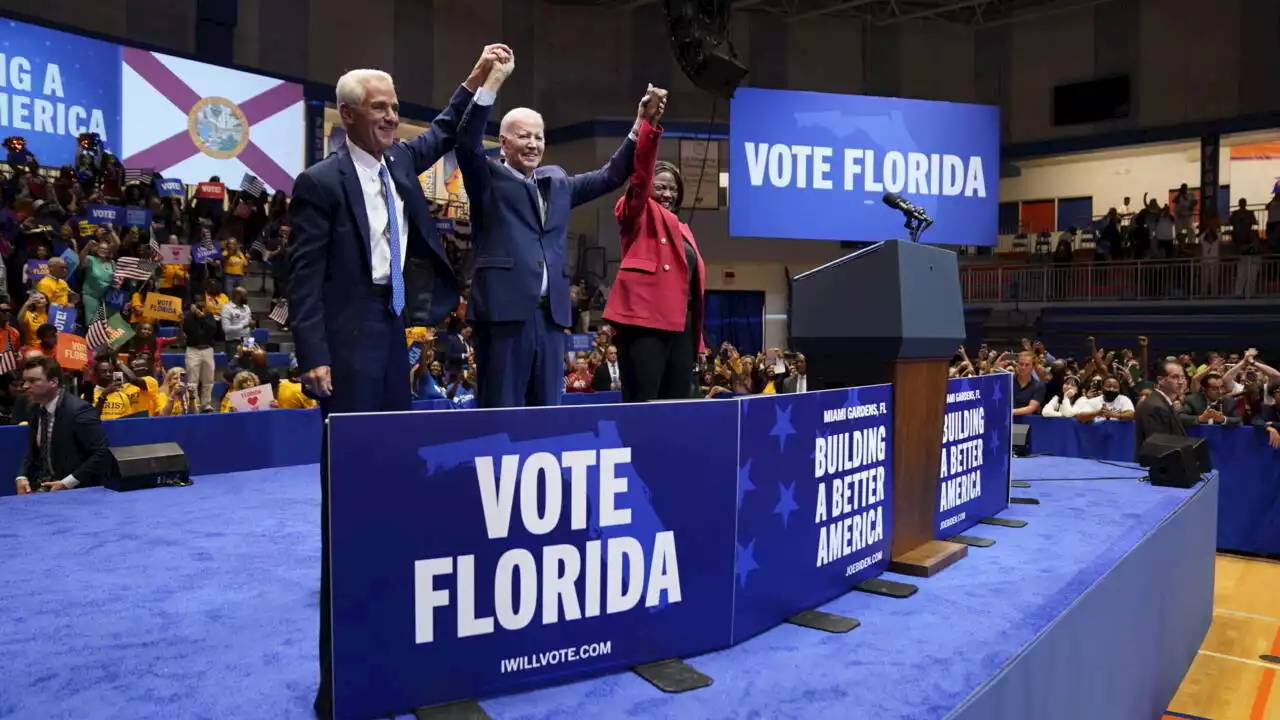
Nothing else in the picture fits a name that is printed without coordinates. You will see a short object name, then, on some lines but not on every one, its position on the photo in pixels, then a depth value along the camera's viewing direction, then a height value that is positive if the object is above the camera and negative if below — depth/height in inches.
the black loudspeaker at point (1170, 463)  161.5 -22.1
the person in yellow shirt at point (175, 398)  248.1 -18.3
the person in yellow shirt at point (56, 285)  314.5 +17.5
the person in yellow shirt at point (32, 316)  290.0 +6.1
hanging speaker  192.9 +64.9
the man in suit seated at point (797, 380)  335.0 -15.4
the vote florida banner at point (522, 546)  58.9 -15.4
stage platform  64.5 -26.5
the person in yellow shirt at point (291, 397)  273.7 -19.1
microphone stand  115.9 +15.4
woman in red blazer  108.3 +5.4
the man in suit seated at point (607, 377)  387.2 -16.8
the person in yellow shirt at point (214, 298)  380.5 +16.6
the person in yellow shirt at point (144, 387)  255.4 -15.6
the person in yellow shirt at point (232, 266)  416.5 +32.9
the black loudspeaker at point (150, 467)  159.5 -24.6
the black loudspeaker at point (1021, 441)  218.6 -24.6
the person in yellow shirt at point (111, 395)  242.5 -16.8
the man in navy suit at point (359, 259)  79.8 +7.2
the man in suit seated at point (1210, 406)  266.1 -20.1
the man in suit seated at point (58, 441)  166.6 -20.5
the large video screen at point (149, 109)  419.8 +116.7
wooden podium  99.4 -0.4
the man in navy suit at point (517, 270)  94.3 +7.5
